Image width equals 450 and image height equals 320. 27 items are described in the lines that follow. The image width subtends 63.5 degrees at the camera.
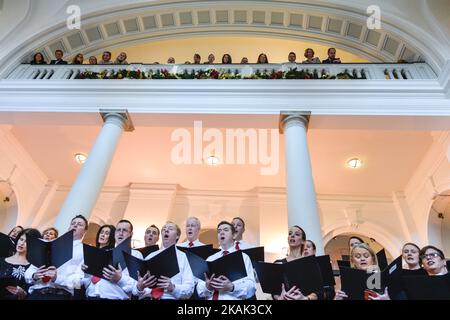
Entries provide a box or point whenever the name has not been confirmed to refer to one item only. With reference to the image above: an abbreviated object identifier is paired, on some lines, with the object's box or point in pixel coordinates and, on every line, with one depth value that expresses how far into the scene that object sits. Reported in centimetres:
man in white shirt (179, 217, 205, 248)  402
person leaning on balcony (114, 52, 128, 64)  927
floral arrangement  820
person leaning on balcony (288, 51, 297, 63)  872
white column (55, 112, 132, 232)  605
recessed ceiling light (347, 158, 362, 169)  980
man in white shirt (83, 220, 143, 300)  312
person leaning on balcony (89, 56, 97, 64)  928
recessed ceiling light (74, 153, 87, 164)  1033
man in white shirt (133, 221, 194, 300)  302
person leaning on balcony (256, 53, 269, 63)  892
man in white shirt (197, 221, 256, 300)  303
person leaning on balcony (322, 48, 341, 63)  880
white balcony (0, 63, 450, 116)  761
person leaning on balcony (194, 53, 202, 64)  905
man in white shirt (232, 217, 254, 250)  460
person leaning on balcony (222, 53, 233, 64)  901
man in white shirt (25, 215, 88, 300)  321
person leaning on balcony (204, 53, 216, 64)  920
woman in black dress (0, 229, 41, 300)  323
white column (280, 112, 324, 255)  572
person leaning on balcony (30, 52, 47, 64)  935
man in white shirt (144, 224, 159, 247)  412
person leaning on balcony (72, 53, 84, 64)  926
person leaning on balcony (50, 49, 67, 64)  919
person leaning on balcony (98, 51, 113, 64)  930
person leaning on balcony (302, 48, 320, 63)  885
